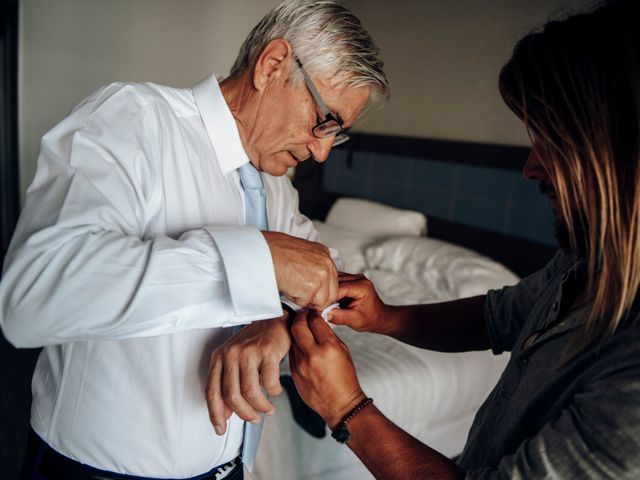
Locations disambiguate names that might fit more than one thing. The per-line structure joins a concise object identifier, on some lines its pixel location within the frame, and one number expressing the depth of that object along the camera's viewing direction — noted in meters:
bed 1.64
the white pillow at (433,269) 2.32
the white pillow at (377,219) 2.93
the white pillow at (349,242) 2.75
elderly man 0.61
